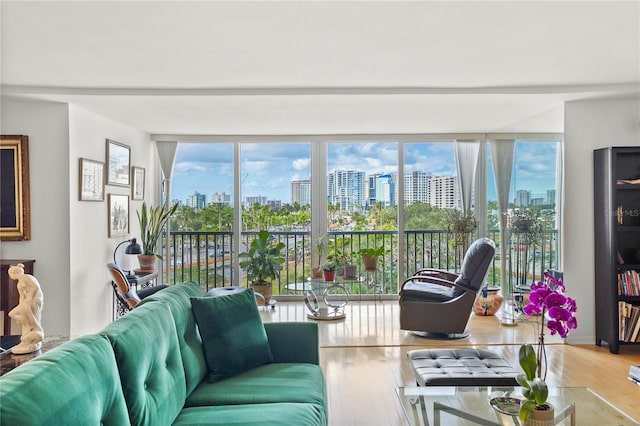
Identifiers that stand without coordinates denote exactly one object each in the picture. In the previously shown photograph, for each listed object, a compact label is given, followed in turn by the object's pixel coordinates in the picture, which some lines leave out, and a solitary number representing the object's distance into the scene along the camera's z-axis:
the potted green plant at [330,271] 6.27
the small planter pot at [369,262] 6.63
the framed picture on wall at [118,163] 5.74
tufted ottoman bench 2.97
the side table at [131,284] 5.35
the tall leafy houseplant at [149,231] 6.18
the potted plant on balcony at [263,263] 6.77
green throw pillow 2.72
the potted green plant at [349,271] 6.00
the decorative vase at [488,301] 6.27
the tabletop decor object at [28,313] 2.36
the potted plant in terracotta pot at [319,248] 7.10
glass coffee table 2.44
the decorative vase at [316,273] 6.80
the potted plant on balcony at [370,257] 6.62
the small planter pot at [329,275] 6.27
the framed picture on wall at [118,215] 5.78
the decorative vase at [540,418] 2.26
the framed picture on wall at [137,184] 6.47
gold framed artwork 4.76
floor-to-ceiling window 7.32
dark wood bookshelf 4.70
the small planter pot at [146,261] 6.16
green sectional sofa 1.35
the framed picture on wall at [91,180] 5.06
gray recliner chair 5.17
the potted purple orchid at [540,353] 2.24
